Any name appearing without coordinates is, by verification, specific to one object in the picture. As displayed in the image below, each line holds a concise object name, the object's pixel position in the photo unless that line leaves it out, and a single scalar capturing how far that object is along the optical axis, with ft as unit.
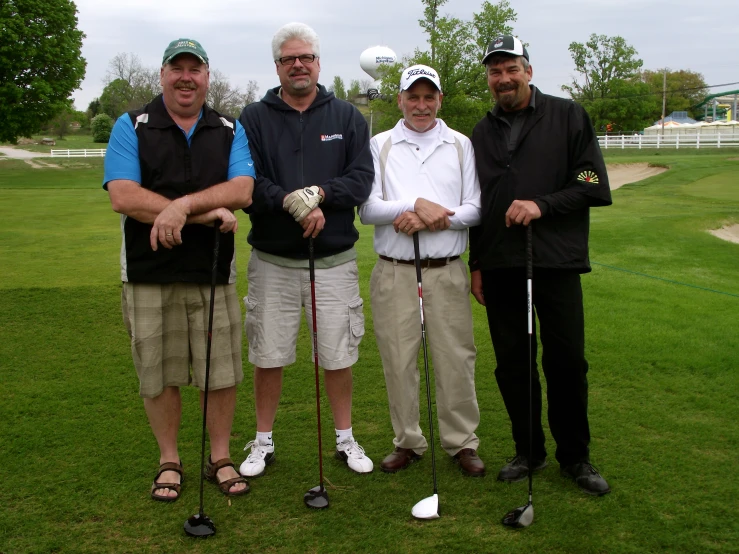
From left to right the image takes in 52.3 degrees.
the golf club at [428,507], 11.35
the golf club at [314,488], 11.87
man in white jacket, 13.12
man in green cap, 11.82
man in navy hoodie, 12.91
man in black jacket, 12.25
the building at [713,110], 269.44
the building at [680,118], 234.58
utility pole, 225.43
